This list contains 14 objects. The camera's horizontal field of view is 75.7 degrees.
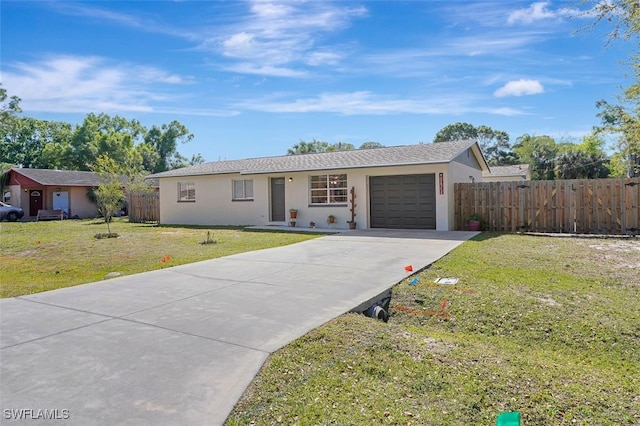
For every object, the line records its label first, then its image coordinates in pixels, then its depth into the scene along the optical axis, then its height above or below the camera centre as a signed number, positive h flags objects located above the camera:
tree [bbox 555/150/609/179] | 38.38 +3.22
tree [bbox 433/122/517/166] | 60.72 +9.87
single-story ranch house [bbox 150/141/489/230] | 15.14 +0.76
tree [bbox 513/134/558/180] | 43.22 +5.13
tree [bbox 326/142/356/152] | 64.34 +9.46
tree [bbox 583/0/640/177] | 6.81 +3.01
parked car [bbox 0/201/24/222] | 25.53 -0.16
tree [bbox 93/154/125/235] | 17.02 +0.52
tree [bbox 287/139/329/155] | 62.69 +8.99
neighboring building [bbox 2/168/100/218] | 28.47 +1.26
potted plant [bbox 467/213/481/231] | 14.59 -0.71
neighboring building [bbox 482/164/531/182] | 30.28 +2.04
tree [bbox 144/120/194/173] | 54.53 +9.07
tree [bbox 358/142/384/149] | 66.33 +9.76
